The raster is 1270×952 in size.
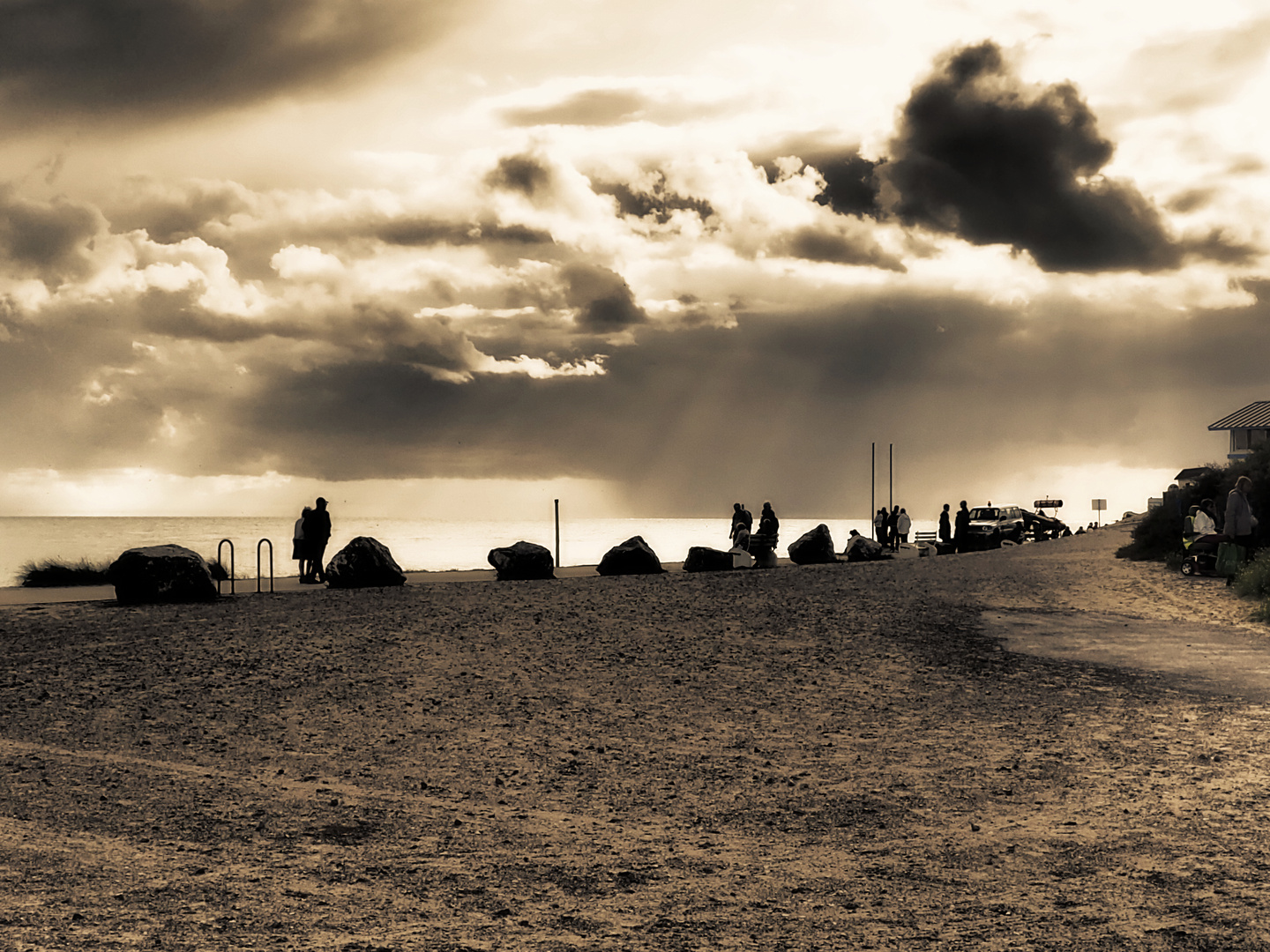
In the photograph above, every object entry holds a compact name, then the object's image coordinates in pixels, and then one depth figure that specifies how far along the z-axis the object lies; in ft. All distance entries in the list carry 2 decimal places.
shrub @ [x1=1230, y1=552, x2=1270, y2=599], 60.54
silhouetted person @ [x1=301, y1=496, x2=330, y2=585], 77.56
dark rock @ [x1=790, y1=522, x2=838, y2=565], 106.52
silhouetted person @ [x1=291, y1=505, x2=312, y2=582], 78.45
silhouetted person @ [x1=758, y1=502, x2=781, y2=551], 99.91
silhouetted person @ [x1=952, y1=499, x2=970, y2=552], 128.57
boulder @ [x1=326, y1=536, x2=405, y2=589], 71.31
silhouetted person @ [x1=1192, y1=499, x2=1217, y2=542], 71.67
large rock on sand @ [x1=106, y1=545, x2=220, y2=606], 60.70
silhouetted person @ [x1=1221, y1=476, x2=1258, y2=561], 66.69
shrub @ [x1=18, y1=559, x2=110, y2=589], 83.82
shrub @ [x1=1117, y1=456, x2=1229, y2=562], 88.07
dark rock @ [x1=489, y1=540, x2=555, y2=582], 80.74
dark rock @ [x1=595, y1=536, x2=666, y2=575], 88.07
